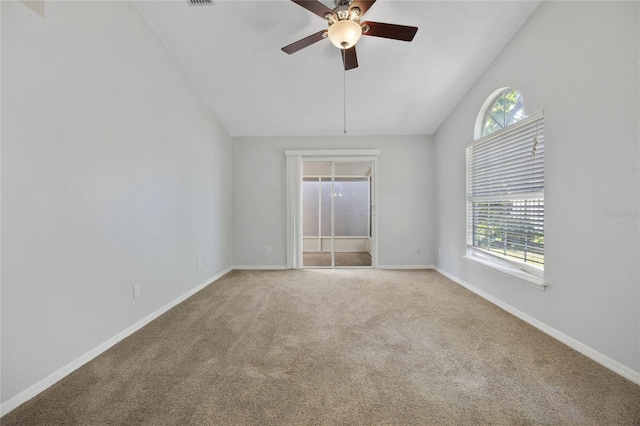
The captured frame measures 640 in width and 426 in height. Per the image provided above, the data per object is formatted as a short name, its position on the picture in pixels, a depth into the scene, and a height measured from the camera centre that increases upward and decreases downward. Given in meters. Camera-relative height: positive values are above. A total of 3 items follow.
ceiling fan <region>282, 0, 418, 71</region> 1.89 +1.45
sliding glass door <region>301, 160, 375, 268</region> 4.83 +0.05
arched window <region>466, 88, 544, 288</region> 2.42 +0.22
